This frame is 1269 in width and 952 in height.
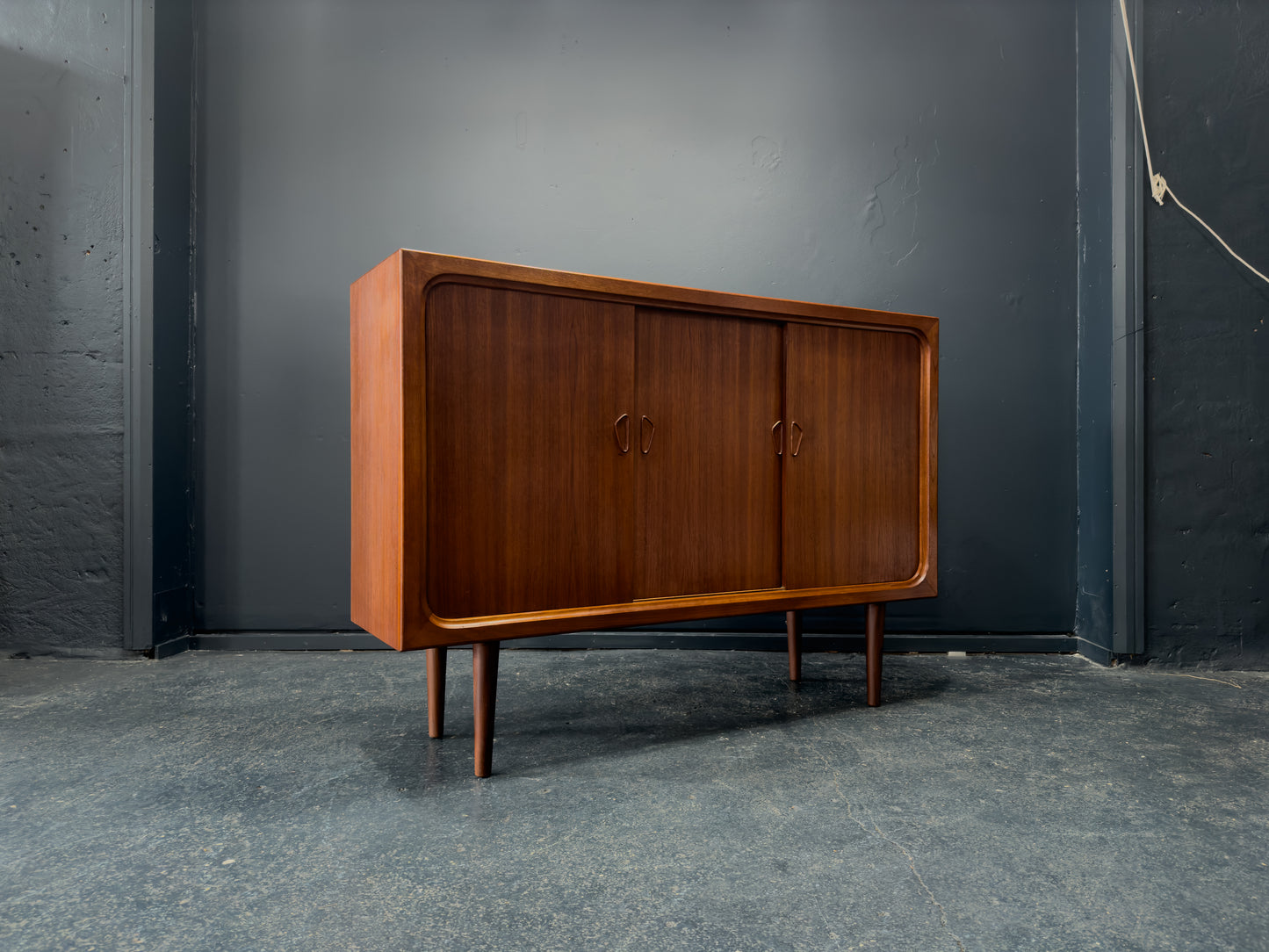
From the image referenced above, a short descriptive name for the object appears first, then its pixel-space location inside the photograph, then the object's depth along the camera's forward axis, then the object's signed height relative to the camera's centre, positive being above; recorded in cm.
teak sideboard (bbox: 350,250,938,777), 133 +6
